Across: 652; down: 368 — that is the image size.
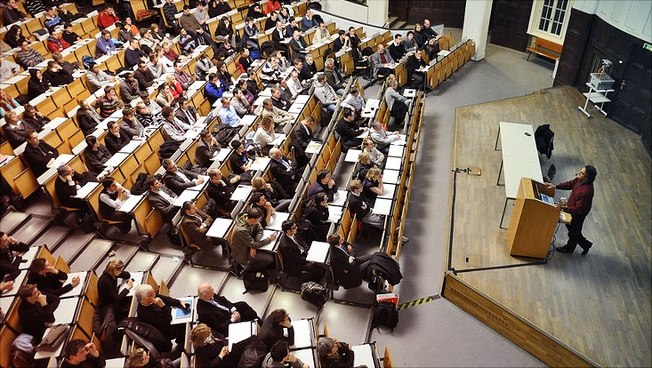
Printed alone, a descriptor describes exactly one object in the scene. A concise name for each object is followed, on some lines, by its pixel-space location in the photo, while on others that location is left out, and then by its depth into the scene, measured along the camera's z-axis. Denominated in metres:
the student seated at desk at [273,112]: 8.51
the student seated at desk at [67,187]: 6.19
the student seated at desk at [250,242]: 5.69
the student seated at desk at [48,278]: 5.07
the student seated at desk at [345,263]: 5.52
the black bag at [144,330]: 4.63
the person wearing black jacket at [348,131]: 8.58
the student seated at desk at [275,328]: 4.53
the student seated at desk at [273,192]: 6.43
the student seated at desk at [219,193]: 6.55
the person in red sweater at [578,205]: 5.94
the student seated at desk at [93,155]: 7.03
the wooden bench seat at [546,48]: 12.59
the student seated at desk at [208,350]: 4.32
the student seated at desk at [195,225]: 5.92
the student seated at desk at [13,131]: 7.09
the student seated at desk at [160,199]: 6.25
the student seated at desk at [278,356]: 4.21
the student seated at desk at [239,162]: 7.24
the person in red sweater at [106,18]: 11.63
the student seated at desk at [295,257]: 5.69
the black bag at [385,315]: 5.49
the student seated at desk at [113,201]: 6.17
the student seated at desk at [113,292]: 5.09
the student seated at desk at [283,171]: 7.16
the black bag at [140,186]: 6.46
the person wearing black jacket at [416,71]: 11.15
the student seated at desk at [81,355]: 4.14
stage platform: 5.39
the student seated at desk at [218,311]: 4.85
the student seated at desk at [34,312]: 4.73
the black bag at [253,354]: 4.30
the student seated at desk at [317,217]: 6.14
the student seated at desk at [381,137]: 8.06
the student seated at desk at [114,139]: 7.39
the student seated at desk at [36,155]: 6.70
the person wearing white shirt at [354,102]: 9.05
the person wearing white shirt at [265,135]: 7.71
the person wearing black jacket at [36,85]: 8.62
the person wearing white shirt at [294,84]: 9.88
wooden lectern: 5.91
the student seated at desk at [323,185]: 6.57
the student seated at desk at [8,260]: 5.25
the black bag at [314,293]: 5.61
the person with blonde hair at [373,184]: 6.73
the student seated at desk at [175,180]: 6.63
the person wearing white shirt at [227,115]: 8.45
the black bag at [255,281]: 5.82
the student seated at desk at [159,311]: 4.66
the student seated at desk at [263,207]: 6.05
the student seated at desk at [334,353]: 4.47
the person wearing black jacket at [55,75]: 8.67
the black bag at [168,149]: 7.62
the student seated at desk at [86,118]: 7.84
